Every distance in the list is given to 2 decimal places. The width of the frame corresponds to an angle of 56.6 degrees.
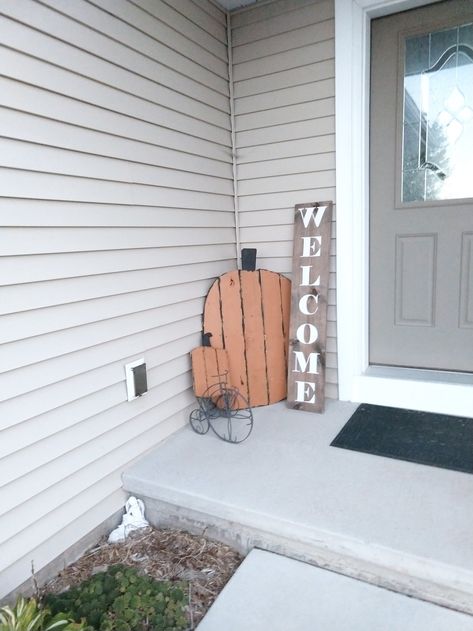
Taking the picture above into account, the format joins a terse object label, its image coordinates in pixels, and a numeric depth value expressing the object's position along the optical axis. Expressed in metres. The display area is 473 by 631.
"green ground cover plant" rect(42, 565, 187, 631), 1.33
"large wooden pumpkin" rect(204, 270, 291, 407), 2.47
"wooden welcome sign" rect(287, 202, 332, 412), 2.42
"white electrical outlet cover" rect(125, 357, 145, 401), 1.92
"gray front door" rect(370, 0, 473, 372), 2.19
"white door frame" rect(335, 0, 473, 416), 2.22
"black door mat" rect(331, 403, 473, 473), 1.89
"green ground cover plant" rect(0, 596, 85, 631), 1.11
